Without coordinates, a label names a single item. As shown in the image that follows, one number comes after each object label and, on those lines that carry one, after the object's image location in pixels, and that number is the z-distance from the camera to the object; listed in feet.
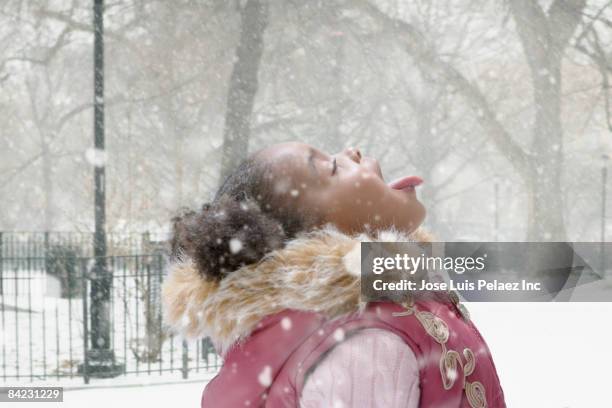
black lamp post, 19.99
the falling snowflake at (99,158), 19.49
